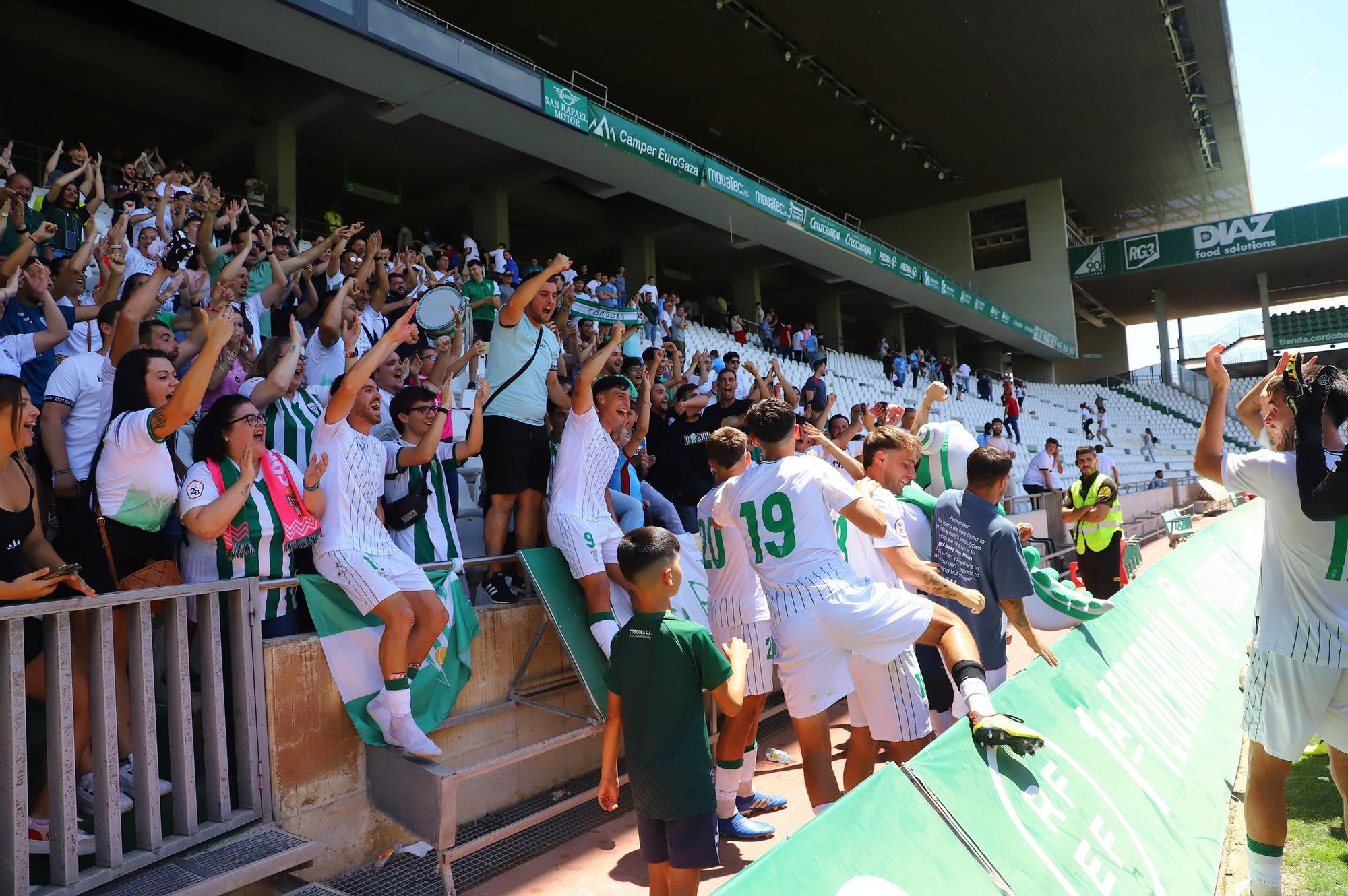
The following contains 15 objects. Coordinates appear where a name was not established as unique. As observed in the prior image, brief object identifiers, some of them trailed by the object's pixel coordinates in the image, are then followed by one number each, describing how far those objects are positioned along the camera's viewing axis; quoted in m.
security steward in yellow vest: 7.71
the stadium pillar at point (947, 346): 36.25
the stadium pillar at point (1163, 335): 38.75
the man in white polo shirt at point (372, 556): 3.73
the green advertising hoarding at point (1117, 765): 2.26
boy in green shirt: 2.73
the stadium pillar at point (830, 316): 30.20
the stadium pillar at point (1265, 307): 37.25
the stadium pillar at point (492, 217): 20.05
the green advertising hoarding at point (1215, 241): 32.59
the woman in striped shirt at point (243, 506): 3.48
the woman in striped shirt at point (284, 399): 4.46
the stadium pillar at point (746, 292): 27.17
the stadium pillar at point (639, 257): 23.55
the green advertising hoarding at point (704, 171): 15.16
